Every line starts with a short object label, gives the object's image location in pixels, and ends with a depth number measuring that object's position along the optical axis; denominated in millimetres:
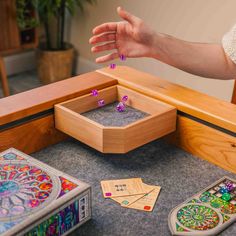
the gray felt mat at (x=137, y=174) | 905
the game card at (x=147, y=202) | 958
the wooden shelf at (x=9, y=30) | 2883
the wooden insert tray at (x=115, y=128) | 1066
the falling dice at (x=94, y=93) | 1269
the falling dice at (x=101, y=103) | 1280
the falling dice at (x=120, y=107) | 1256
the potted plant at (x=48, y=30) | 3059
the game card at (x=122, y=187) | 1003
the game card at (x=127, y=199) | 974
